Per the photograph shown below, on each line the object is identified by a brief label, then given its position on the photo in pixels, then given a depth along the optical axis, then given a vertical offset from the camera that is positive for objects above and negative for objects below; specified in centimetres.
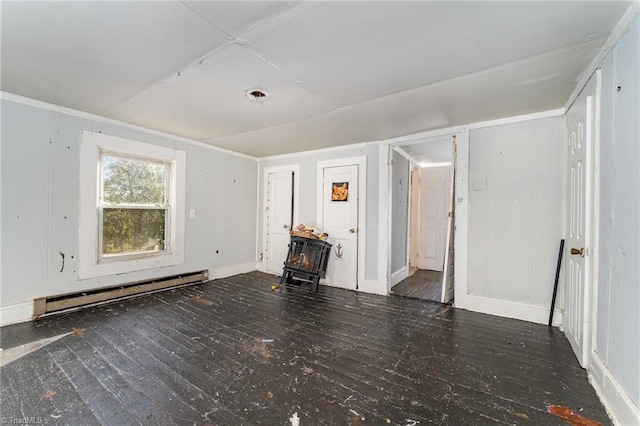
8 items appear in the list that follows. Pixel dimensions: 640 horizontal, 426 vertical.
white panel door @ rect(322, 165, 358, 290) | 432 -17
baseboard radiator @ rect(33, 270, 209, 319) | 290 -113
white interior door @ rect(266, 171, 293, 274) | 507 -12
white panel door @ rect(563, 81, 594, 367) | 200 -8
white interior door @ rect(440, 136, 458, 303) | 347 -29
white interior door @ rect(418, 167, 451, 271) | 568 -3
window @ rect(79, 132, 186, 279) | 322 +4
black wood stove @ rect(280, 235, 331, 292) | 423 -81
